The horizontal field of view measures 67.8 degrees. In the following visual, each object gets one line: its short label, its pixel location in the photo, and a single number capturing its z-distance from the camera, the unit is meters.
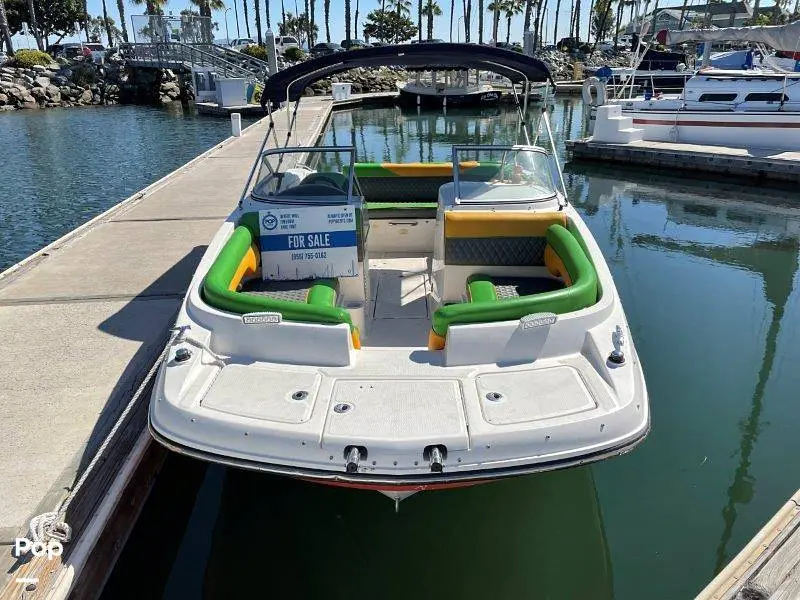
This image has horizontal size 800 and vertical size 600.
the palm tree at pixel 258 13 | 52.14
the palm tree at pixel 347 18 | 53.71
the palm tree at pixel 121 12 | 48.07
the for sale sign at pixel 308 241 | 4.88
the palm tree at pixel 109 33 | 53.18
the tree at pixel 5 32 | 37.28
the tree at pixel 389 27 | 63.06
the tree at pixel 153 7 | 46.62
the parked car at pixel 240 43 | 48.88
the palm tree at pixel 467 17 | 56.28
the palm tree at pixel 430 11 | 52.83
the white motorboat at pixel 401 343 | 2.95
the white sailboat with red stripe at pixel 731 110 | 15.10
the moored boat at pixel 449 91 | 30.09
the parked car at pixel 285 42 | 48.04
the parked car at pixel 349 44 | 48.14
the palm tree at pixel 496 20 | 49.06
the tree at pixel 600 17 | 59.56
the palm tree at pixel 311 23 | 55.84
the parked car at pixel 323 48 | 46.61
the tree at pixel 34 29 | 41.59
